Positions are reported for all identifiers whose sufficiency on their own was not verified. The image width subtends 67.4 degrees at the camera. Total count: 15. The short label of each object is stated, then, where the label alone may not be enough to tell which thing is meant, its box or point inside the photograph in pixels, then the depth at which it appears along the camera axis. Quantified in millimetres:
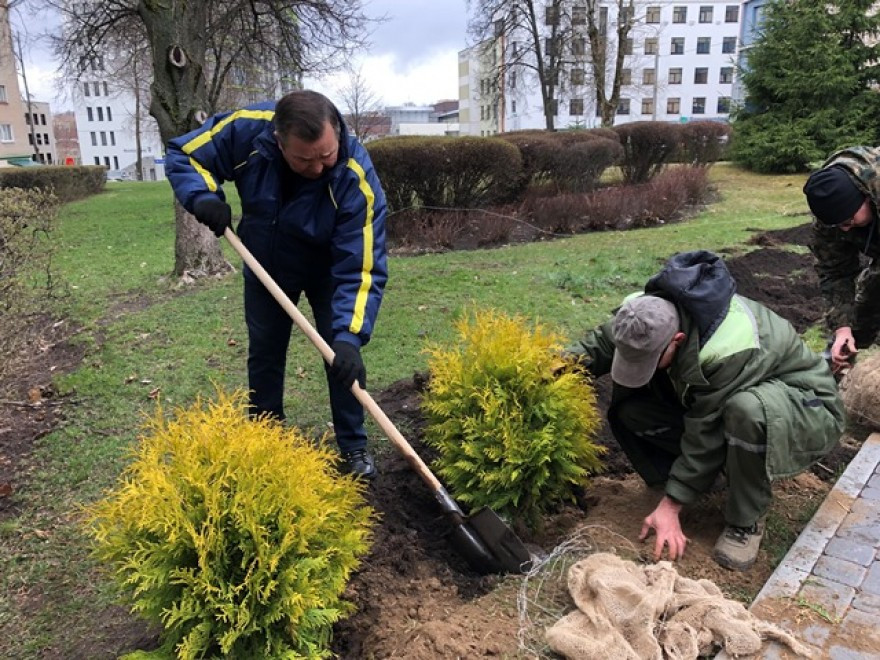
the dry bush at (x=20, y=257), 4492
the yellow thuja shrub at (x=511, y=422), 2953
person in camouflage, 3318
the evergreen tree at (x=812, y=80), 19562
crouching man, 2625
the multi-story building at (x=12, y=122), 46844
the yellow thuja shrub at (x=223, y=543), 1944
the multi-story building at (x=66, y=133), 89312
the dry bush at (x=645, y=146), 16984
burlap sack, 2172
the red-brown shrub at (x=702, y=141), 18641
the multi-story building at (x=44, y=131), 67756
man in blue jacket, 2945
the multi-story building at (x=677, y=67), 63562
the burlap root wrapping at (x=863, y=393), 3859
